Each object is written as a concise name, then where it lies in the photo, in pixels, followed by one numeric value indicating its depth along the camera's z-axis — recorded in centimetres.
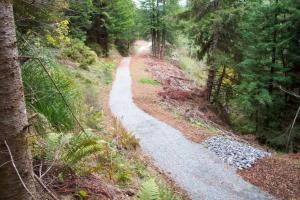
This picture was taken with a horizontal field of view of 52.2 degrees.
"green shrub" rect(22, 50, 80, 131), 498
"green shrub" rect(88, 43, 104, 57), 3019
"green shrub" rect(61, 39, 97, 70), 2061
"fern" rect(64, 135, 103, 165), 397
